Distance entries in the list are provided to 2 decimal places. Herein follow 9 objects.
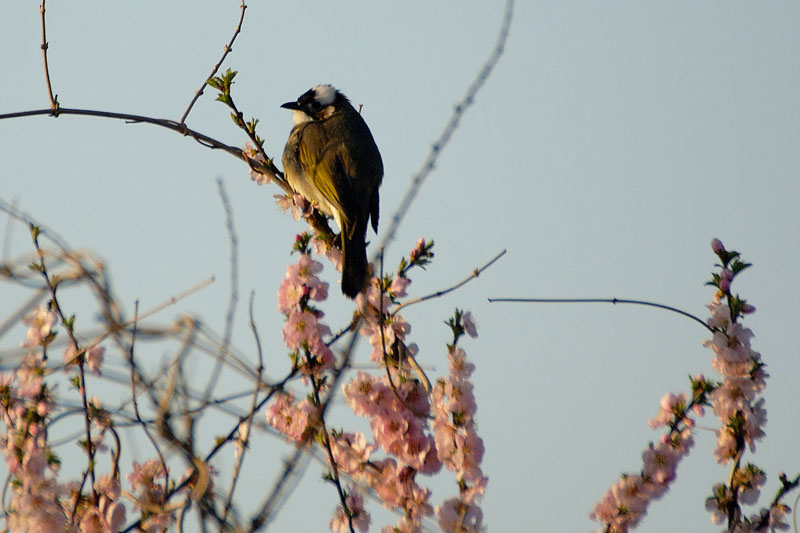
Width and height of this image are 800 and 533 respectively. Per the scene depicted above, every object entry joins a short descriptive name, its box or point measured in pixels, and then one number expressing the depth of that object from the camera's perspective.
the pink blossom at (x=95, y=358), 7.73
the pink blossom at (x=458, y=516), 6.38
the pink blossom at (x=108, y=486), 6.65
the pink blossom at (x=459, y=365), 6.85
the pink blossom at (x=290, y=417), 7.26
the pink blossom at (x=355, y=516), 7.05
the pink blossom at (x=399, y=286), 7.61
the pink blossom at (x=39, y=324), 7.63
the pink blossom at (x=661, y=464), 7.41
